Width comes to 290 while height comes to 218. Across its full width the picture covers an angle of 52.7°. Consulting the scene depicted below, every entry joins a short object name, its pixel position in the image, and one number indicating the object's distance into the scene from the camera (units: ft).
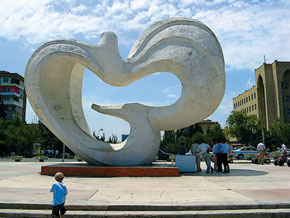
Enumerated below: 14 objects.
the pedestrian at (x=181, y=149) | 43.55
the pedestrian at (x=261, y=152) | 60.23
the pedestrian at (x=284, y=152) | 56.82
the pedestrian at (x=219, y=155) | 42.27
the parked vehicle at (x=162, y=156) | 86.19
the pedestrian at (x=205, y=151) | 41.54
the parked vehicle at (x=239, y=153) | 96.27
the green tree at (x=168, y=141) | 126.21
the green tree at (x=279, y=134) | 152.05
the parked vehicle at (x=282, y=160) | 56.49
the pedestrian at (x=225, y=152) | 41.78
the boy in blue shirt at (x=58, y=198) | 16.15
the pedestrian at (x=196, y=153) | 43.10
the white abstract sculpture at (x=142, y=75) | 38.70
